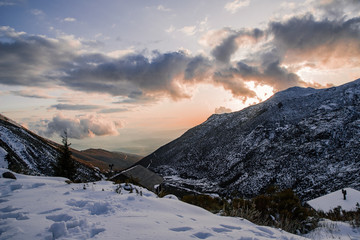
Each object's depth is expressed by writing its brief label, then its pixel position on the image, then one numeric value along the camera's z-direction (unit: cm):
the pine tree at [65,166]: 2980
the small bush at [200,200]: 1523
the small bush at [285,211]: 878
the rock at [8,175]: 1044
